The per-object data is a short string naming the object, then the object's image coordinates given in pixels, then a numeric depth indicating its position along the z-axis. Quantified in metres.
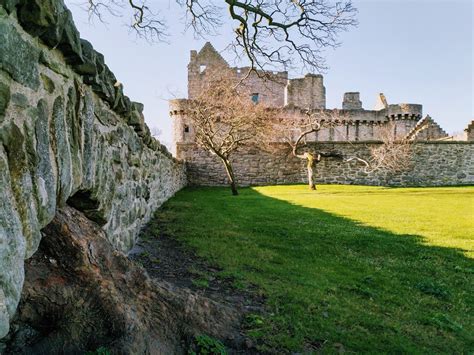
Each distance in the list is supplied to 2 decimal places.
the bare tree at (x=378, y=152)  22.19
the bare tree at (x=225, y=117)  16.84
